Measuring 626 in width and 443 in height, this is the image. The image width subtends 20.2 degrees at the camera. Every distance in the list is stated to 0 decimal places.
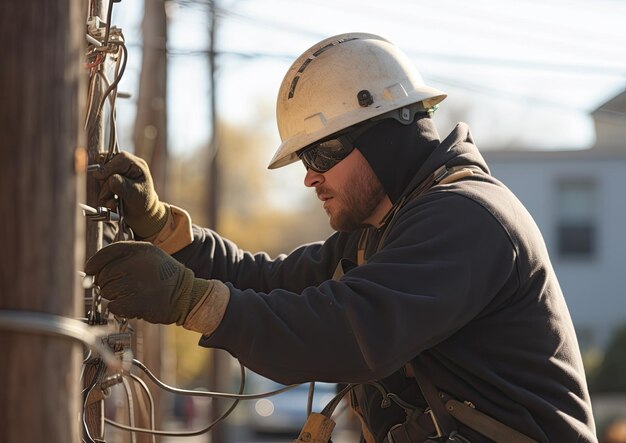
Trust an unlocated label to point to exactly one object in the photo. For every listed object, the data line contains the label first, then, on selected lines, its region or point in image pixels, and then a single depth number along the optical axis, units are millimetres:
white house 37776
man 5624
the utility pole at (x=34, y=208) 3918
